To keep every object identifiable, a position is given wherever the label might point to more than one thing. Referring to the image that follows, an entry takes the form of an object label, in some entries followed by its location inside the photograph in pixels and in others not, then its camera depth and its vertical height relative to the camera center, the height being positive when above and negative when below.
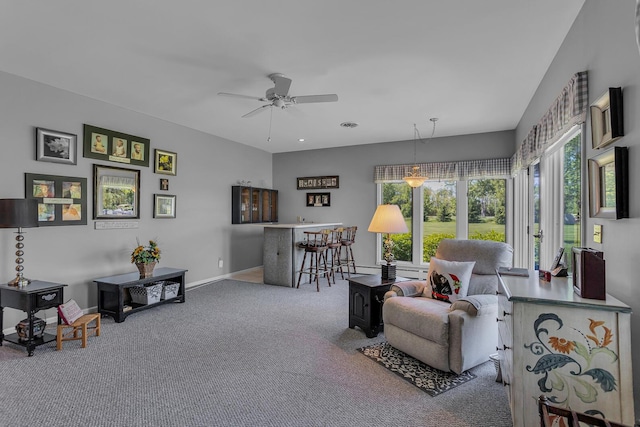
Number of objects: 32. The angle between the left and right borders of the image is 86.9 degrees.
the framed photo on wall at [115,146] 4.09 +0.90
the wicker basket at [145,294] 4.15 -0.97
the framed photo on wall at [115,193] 4.19 +0.30
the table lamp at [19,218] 2.94 -0.02
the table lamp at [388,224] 3.45 -0.08
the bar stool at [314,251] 5.47 -0.63
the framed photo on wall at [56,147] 3.61 +0.77
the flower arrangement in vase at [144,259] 4.19 -0.55
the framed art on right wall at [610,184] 1.61 +0.17
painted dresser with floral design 1.48 -0.64
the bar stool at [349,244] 6.11 -0.49
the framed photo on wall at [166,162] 4.94 +0.81
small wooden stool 3.04 -1.12
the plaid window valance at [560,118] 2.11 +0.75
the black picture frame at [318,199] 7.17 +0.37
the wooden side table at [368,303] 3.31 -0.87
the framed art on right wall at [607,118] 1.65 +0.51
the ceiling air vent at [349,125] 5.22 +1.44
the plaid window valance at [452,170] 5.60 +0.82
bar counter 5.60 -0.63
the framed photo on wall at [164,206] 4.91 +0.15
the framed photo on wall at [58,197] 3.58 +0.21
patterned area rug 2.41 -1.20
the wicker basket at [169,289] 4.38 -0.97
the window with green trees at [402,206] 6.45 +0.20
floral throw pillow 2.93 -0.56
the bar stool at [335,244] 5.68 -0.48
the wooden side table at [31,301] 2.97 -0.78
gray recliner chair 2.50 -0.79
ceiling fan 3.32 +1.27
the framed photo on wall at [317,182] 7.07 +0.73
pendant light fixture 5.07 +0.59
